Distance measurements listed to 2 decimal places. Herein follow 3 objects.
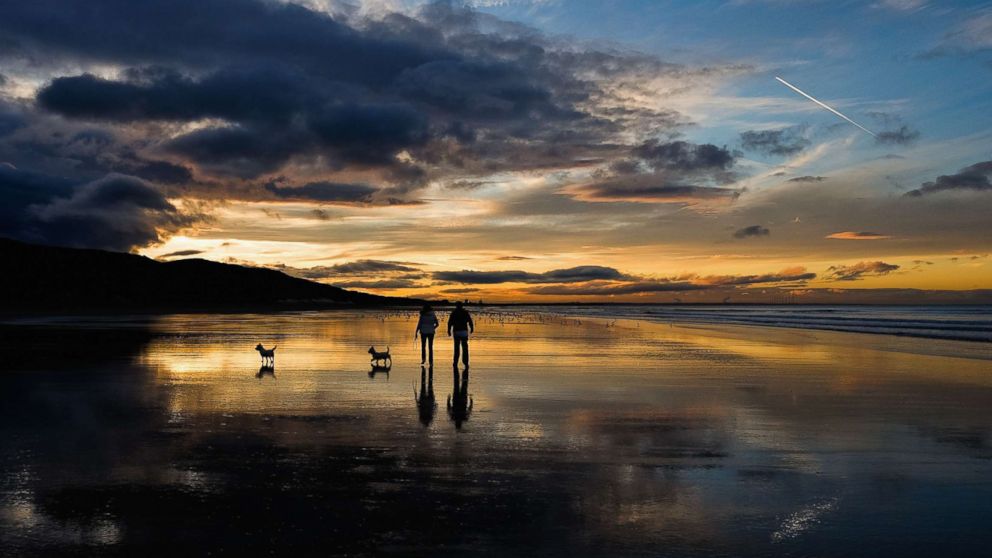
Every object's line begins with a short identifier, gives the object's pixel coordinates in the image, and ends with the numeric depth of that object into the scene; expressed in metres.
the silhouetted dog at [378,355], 23.22
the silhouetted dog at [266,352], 22.39
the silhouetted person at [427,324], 23.58
